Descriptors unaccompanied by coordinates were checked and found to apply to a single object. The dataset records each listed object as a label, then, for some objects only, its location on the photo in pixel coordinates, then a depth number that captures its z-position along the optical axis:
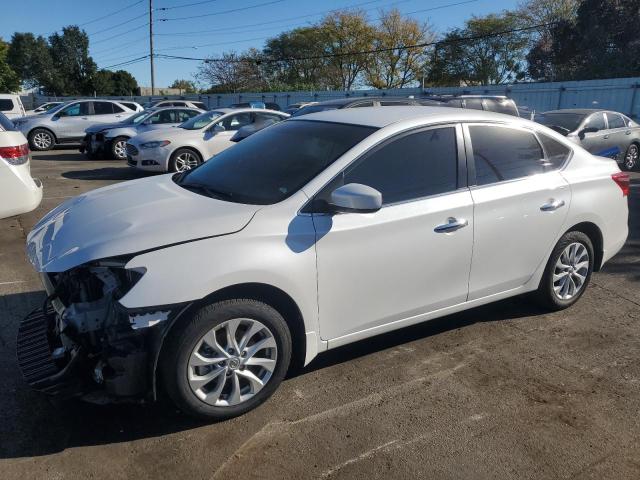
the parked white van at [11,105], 18.84
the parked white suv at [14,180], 5.71
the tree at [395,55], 60.38
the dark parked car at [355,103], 10.84
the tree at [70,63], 76.06
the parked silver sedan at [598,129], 11.41
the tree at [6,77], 55.33
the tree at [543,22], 43.25
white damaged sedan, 2.78
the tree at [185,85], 86.06
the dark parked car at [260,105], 21.69
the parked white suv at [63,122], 17.62
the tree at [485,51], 55.38
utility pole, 47.02
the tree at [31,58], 74.56
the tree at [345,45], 60.66
